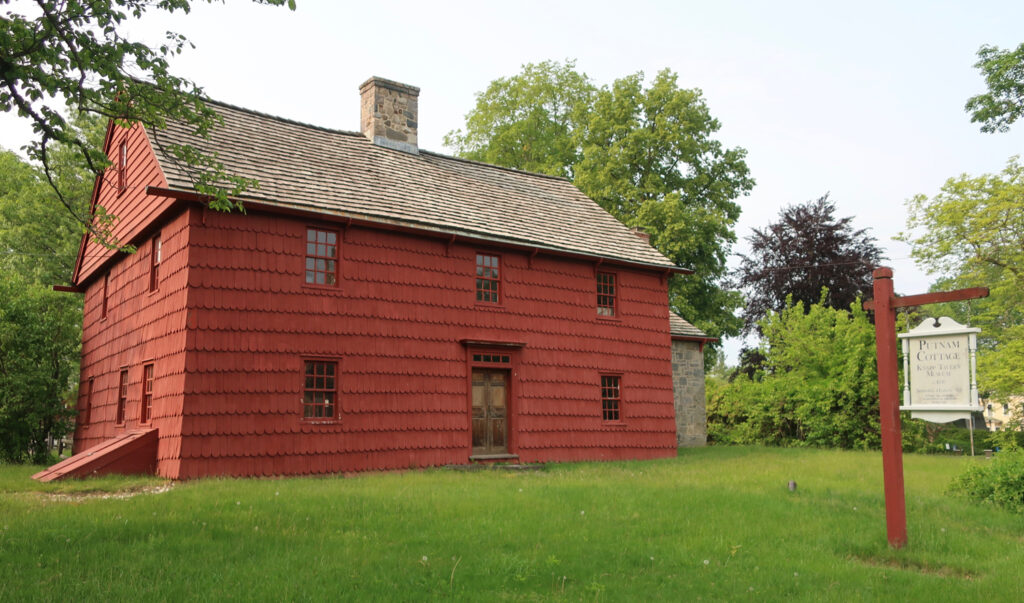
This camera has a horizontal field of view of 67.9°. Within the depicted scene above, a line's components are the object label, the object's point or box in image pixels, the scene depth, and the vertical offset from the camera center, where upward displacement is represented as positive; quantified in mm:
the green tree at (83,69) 8102 +3742
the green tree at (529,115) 36500 +14124
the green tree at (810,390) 24016 +553
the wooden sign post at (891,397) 8461 +107
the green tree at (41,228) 27922 +6603
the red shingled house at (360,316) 13648 +1900
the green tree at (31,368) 18031 +930
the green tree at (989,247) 23109 +5337
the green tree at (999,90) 22547 +9451
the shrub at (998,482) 10976 -1120
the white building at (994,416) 68481 -952
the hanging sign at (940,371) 7973 +382
